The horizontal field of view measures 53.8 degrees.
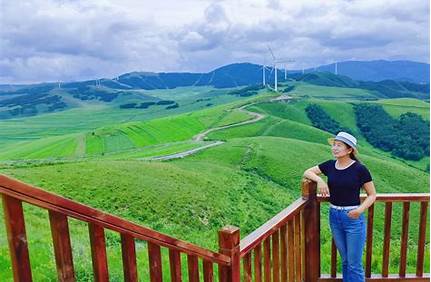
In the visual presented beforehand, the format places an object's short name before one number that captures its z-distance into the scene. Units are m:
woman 2.78
